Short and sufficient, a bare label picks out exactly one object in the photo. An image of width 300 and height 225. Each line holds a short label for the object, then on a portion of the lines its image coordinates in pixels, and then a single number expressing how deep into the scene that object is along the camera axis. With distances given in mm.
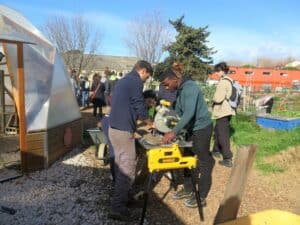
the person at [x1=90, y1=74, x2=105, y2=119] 8184
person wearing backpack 4269
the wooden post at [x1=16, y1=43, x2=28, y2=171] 3885
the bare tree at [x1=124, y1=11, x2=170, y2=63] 16393
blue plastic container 6271
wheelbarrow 4264
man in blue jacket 2815
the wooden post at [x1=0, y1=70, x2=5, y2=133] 6013
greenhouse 3961
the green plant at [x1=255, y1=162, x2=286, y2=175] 4348
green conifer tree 17332
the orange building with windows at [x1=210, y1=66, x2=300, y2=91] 27653
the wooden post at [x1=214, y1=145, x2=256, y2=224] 2038
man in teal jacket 2879
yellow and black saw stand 2662
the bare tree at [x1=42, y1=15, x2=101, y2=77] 16176
